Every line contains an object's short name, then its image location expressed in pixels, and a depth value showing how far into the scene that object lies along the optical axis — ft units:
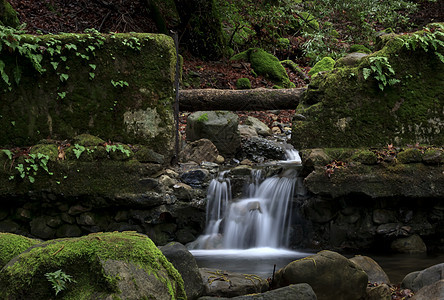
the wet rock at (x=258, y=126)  41.83
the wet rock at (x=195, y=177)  26.63
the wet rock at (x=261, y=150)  35.88
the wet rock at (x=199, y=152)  31.07
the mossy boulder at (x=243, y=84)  50.96
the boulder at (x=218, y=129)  34.78
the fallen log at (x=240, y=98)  35.17
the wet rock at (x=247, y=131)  39.40
